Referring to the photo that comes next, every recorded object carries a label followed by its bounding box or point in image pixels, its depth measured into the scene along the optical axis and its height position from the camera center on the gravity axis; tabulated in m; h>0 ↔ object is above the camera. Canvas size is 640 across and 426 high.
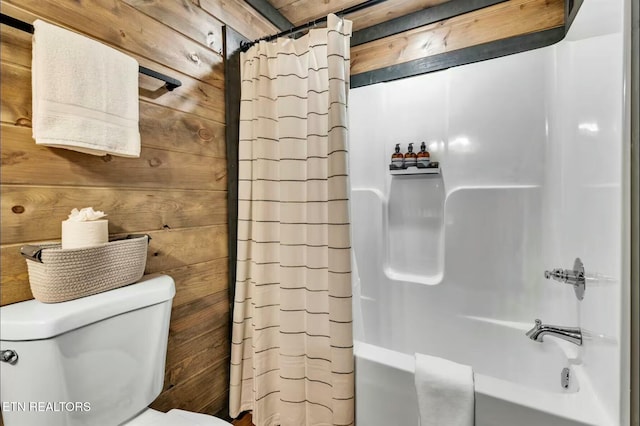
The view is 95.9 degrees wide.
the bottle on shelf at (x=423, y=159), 1.83 +0.33
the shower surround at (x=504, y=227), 0.93 -0.09
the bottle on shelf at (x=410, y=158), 1.86 +0.34
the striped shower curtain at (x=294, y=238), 1.23 -0.13
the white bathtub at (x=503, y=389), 0.89 -0.67
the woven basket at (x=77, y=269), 0.78 -0.17
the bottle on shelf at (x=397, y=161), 1.91 +0.33
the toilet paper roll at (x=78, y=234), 0.86 -0.07
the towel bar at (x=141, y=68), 0.78 +0.52
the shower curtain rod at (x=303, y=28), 1.27 +0.87
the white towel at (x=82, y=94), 0.82 +0.36
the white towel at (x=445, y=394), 0.96 -0.63
